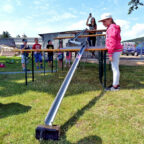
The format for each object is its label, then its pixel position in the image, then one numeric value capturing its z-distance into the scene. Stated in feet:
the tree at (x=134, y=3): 45.07
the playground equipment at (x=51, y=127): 5.52
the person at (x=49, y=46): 25.25
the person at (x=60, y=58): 25.25
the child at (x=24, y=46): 22.83
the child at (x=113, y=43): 10.14
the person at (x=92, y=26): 22.14
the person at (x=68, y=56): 27.53
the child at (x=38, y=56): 25.94
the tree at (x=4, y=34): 239.50
